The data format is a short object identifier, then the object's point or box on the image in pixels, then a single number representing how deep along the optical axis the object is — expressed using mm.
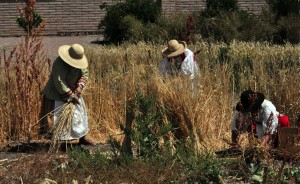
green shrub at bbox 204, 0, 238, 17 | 19641
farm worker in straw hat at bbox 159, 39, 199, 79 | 8125
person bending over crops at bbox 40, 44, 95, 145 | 7773
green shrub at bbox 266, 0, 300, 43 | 17641
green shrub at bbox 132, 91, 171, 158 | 5957
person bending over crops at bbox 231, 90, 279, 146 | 6309
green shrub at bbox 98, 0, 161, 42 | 20016
